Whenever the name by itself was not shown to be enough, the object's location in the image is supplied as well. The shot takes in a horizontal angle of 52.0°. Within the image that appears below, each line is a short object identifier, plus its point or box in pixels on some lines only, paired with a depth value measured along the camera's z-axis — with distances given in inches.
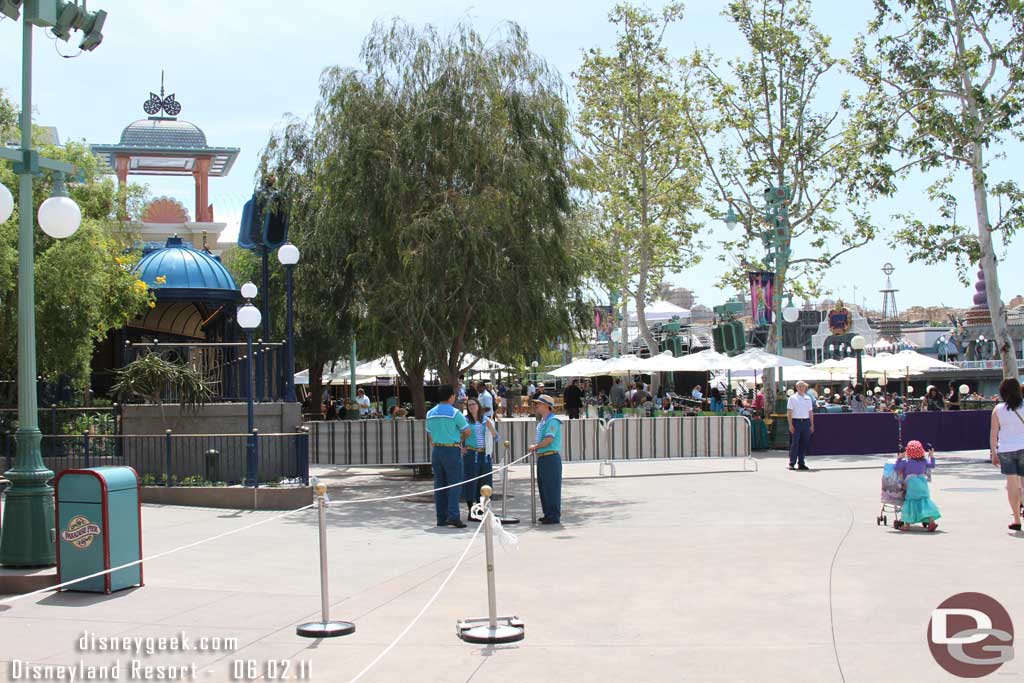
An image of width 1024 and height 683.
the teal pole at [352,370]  1243.8
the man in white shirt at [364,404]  1337.5
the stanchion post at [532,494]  516.7
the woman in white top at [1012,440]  453.7
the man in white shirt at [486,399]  1008.5
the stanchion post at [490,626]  278.1
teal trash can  344.5
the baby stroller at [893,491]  473.4
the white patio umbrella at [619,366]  1335.3
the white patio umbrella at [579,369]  1432.1
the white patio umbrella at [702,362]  1175.4
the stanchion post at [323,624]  285.9
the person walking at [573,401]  1291.8
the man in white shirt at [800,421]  786.8
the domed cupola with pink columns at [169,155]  2169.0
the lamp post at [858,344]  1190.9
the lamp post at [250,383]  589.9
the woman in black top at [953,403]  1212.4
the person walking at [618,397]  1390.3
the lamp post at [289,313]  601.0
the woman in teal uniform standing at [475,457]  559.5
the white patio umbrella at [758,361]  1025.5
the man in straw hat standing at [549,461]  510.0
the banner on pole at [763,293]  1075.9
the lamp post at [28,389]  365.4
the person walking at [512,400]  1471.7
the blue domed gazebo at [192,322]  717.3
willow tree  618.8
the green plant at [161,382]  651.5
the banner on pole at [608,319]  1581.9
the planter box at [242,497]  584.7
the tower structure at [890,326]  3754.7
